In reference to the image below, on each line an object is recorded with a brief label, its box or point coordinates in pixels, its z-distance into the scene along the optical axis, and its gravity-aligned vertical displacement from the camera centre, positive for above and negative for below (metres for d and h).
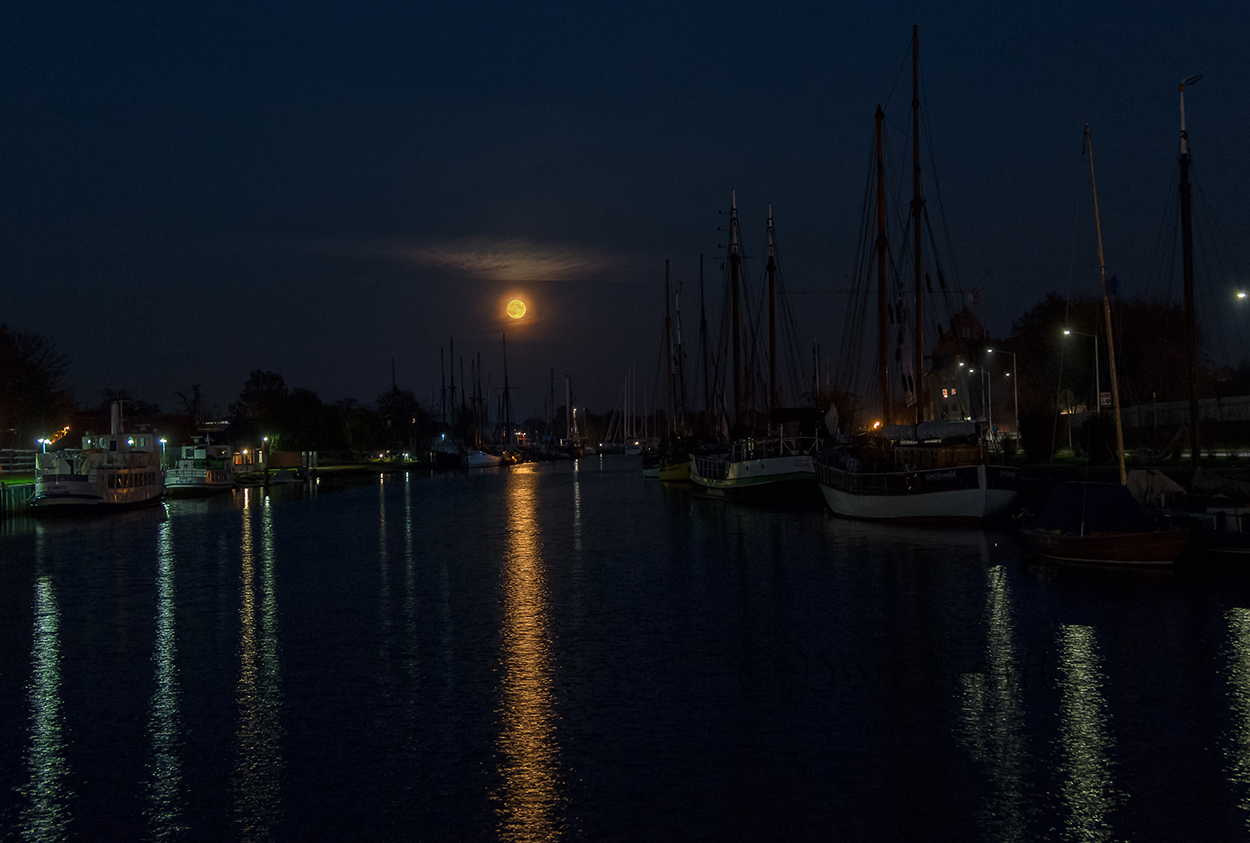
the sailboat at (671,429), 86.50 +1.94
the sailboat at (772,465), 56.12 -1.15
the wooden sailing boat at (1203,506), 25.02 -2.11
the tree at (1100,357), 77.25 +6.16
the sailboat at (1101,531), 25.05 -2.50
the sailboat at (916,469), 38.41 -1.21
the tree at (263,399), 133.25 +9.29
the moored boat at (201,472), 81.06 -0.42
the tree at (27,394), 78.94 +6.54
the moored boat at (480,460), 159.66 -0.69
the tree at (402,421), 174.49 +6.49
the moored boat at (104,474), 56.38 -0.19
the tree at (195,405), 142.75 +8.56
